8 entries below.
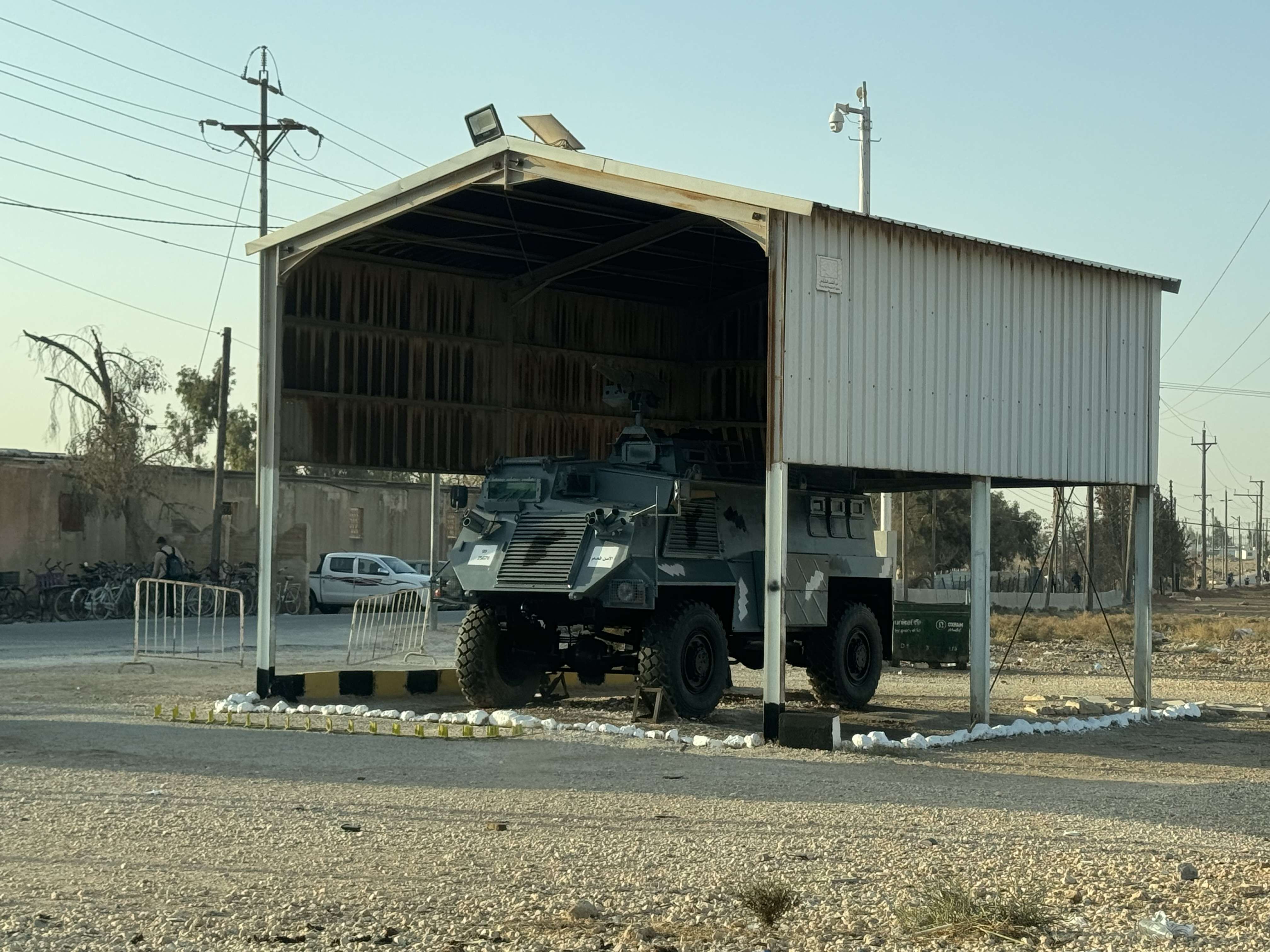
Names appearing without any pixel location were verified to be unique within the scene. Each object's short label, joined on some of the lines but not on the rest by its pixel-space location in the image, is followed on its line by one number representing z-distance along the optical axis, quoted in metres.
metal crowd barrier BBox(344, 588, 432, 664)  22.95
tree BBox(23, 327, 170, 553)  35.41
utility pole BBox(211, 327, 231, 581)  35.00
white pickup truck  37.22
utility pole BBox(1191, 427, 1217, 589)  78.69
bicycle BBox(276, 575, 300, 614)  37.38
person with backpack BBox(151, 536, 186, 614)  32.28
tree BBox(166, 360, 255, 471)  48.75
